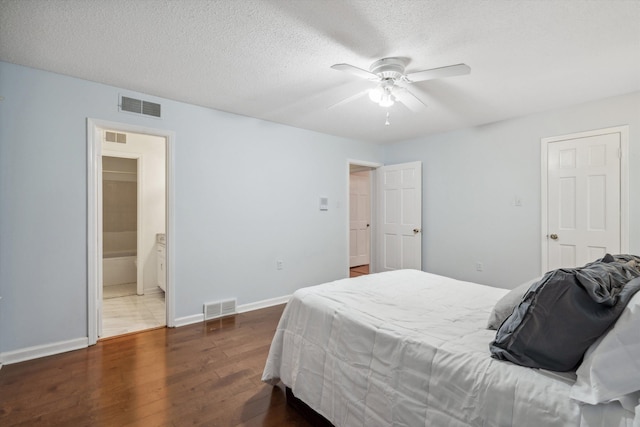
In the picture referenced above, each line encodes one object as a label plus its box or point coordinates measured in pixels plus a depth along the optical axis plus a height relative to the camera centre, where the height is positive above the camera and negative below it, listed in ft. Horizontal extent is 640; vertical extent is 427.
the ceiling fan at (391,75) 6.61 +3.36
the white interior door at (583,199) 10.01 +0.49
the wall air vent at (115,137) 13.99 +3.62
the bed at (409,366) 3.33 -2.13
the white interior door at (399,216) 15.38 -0.18
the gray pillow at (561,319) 3.45 -1.28
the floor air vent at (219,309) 11.20 -3.73
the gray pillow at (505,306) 4.61 -1.50
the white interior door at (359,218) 22.16 -0.41
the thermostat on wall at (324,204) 14.79 +0.44
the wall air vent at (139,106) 9.51 +3.53
